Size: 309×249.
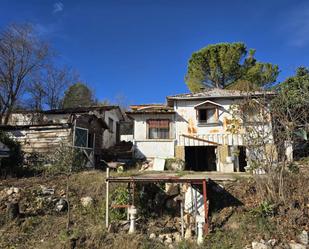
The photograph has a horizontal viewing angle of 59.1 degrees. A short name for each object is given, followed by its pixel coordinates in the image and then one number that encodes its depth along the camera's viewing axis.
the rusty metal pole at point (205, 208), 8.06
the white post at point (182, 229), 8.09
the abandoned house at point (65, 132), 15.05
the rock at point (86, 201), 9.68
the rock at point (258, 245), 7.18
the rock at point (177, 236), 7.87
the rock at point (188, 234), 7.89
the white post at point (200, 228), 7.58
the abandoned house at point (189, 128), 17.23
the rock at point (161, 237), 7.85
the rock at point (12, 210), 8.79
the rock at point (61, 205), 9.56
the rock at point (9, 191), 10.21
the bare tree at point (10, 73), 20.91
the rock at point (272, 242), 7.31
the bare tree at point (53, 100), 28.37
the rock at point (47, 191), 10.37
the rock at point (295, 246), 7.18
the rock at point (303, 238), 7.39
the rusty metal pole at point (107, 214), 8.38
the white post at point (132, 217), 8.14
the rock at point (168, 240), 7.76
